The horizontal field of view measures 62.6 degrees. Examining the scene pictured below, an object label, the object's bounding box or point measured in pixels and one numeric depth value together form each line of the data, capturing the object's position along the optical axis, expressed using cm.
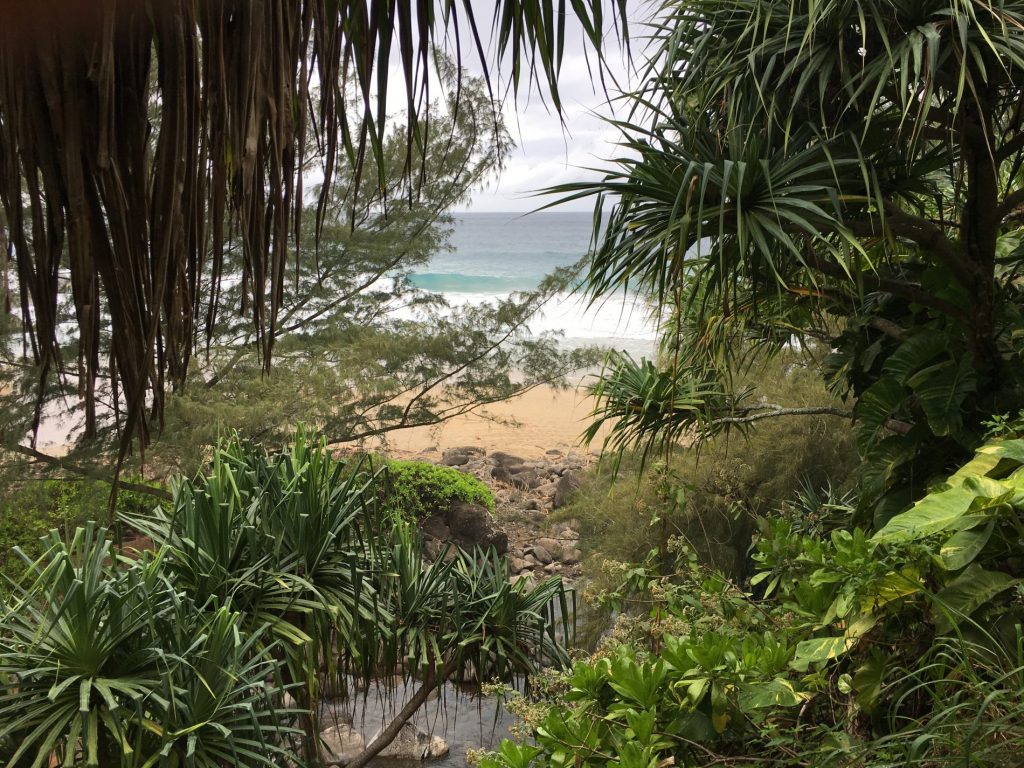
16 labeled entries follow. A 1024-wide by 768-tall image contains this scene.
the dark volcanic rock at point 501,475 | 1239
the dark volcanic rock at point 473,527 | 983
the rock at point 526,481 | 1220
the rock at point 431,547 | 919
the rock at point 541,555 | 995
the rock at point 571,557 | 987
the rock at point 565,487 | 1083
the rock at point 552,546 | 1009
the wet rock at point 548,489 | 1192
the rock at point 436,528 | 989
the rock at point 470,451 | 1341
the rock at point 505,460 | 1278
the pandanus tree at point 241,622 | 240
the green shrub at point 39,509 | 601
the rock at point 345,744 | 553
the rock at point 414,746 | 553
